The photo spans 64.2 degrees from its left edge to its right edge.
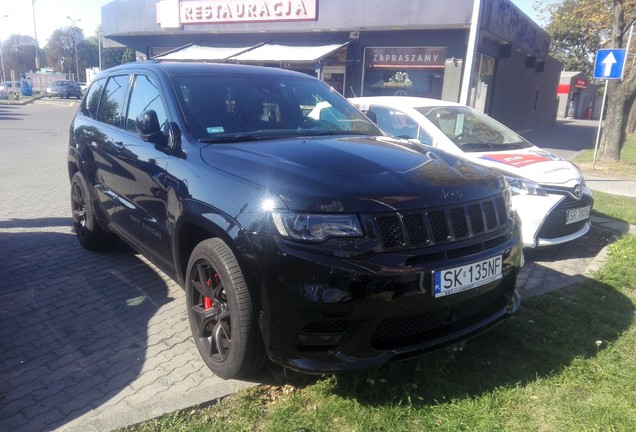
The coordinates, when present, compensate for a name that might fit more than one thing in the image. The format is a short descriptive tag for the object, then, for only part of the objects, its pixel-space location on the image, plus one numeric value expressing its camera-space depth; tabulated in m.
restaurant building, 15.70
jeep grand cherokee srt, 2.42
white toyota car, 5.12
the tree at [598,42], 13.34
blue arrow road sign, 10.69
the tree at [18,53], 80.00
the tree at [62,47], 83.19
